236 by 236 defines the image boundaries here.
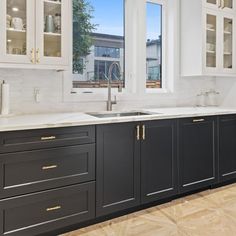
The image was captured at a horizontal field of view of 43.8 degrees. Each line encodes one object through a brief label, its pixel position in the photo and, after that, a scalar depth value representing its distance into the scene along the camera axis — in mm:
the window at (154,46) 3762
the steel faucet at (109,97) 3157
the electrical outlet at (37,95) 2846
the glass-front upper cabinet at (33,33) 2402
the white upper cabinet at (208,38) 3585
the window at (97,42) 3252
